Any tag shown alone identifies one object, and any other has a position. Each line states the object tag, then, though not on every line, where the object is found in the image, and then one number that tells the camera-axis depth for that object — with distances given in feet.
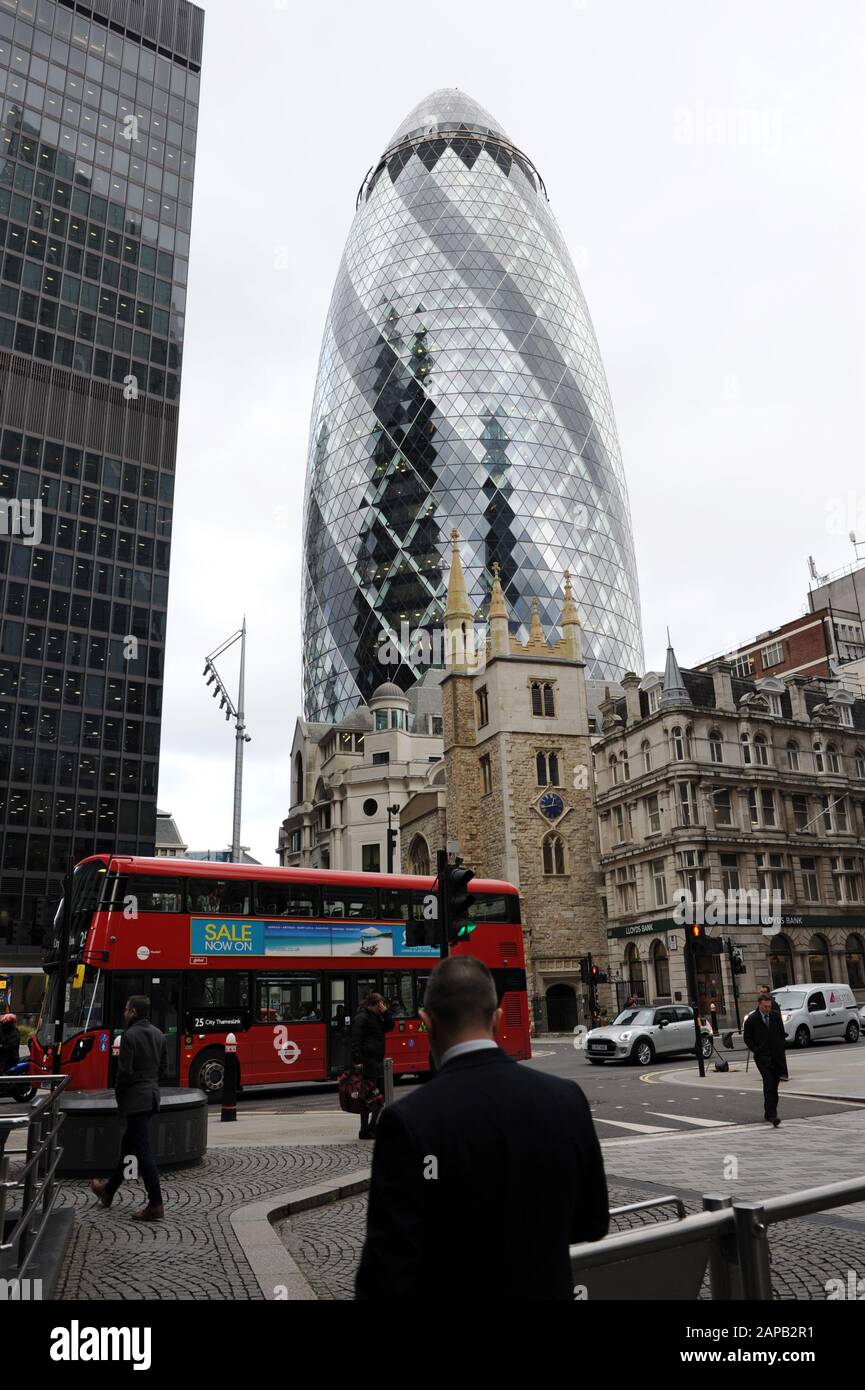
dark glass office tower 223.30
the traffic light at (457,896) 46.34
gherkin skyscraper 347.77
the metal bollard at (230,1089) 56.08
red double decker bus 62.28
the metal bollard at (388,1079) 43.11
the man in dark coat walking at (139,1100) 28.78
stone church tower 185.98
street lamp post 121.39
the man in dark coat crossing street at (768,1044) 48.83
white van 101.81
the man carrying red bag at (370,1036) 43.42
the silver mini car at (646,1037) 91.20
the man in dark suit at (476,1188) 8.87
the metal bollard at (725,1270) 12.05
